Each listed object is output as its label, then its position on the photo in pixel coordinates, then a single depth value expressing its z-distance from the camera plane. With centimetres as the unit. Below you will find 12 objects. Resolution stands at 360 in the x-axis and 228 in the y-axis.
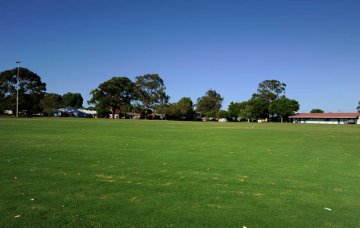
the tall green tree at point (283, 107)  14046
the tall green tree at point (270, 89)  16308
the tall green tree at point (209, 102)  17900
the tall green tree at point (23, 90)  11000
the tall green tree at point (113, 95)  12525
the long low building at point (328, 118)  14025
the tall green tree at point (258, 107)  14062
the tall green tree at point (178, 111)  13238
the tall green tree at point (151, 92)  13600
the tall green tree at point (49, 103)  11888
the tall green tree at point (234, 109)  14911
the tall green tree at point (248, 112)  13888
